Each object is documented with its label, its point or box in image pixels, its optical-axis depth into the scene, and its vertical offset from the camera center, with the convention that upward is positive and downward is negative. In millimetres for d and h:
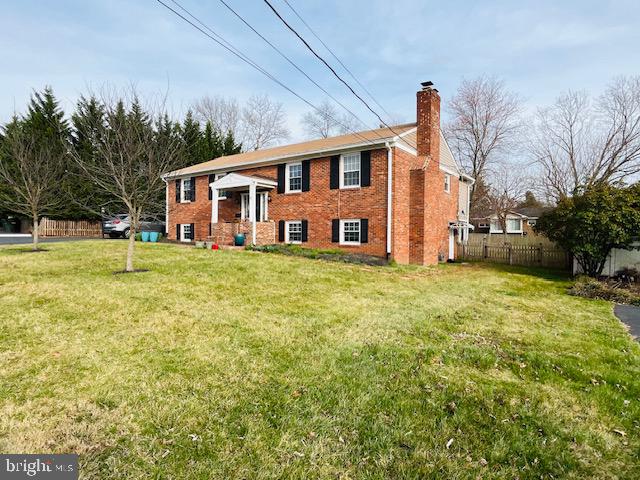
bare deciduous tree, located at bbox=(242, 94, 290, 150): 40000 +12870
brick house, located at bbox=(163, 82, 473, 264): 13992 +1779
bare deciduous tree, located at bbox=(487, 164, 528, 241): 32100 +4004
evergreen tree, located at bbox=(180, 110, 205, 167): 28478 +7830
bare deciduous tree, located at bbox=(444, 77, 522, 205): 31289 +10505
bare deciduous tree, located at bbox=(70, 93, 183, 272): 8352 +1976
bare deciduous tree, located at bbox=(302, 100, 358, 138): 36616 +12569
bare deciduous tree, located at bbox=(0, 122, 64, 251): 12398 +2170
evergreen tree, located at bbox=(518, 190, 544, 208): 44438 +4007
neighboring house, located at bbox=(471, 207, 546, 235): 39281 +1232
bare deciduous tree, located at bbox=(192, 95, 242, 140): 40125 +14213
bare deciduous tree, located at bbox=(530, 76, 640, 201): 22297 +5157
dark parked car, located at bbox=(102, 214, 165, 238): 21750 +239
